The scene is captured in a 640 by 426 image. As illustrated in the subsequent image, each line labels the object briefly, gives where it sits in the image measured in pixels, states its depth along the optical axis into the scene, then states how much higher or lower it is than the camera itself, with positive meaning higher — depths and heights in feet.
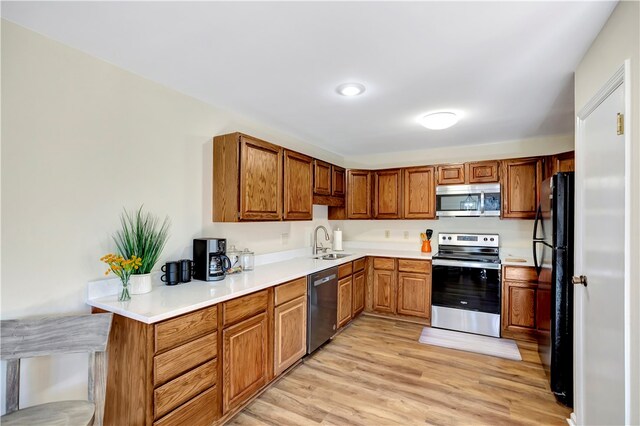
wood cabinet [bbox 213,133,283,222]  8.23 +1.06
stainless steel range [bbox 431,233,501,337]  11.17 -3.01
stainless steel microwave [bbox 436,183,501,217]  12.12 +0.69
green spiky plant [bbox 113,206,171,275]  6.48 -0.58
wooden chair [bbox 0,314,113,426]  4.51 -2.30
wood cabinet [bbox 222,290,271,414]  6.51 -3.24
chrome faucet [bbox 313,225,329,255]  13.10 -1.27
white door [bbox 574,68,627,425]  4.50 -0.76
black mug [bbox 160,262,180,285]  7.22 -1.45
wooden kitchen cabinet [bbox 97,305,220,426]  5.09 -2.90
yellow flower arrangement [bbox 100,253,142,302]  5.80 -1.06
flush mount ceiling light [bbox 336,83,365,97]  7.45 +3.28
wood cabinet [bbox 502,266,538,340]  10.73 -3.16
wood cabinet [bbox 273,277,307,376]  8.07 -3.16
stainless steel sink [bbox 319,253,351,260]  12.43 -1.77
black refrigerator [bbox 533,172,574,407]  6.96 -1.65
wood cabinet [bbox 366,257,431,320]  12.32 -3.10
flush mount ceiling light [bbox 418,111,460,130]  9.19 +3.06
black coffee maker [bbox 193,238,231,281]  7.73 -1.19
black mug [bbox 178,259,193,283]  7.45 -1.44
